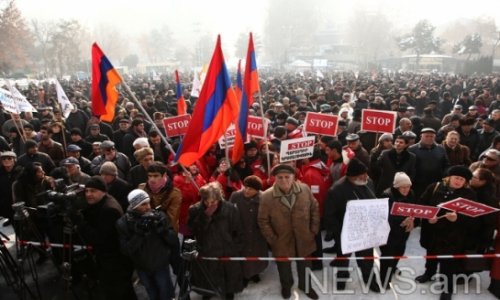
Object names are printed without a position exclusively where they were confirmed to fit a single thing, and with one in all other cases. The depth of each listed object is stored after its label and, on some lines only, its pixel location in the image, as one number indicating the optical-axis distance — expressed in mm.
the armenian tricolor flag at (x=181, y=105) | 9430
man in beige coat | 4609
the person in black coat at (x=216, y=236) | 4477
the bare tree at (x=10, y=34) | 46500
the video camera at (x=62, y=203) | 3973
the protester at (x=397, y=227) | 4676
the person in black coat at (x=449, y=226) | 4512
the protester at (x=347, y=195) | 4664
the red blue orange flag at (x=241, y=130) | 5543
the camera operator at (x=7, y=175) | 6344
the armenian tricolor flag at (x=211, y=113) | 4793
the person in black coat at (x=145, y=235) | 3879
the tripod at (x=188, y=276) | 3744
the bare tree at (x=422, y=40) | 60281
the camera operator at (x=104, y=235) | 4164
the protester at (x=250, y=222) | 4805
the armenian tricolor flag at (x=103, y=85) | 5270
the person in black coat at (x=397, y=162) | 6297
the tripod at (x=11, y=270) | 4652
